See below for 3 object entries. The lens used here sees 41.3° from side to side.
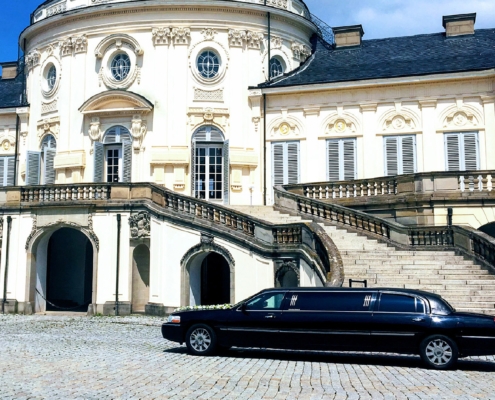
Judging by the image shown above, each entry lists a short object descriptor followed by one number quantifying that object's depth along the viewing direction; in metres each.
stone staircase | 16.66
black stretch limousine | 11.30
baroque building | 24.47
